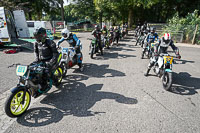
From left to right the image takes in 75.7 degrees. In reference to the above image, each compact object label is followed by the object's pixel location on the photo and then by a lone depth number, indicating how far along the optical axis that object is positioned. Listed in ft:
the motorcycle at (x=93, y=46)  27.97
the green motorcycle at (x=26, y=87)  9.86
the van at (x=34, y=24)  57.76
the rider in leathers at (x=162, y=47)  17.17
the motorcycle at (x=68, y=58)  18.03
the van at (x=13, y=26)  32.91
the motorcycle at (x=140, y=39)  41.98
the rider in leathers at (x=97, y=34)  29.25
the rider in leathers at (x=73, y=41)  19.51
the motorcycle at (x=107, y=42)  38.20
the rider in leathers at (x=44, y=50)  12.27
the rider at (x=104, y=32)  37.77
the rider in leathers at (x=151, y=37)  27.50
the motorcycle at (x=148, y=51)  27.88
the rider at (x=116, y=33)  42.49
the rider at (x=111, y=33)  42.87
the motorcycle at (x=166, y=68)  14.53
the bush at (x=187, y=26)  47.05
